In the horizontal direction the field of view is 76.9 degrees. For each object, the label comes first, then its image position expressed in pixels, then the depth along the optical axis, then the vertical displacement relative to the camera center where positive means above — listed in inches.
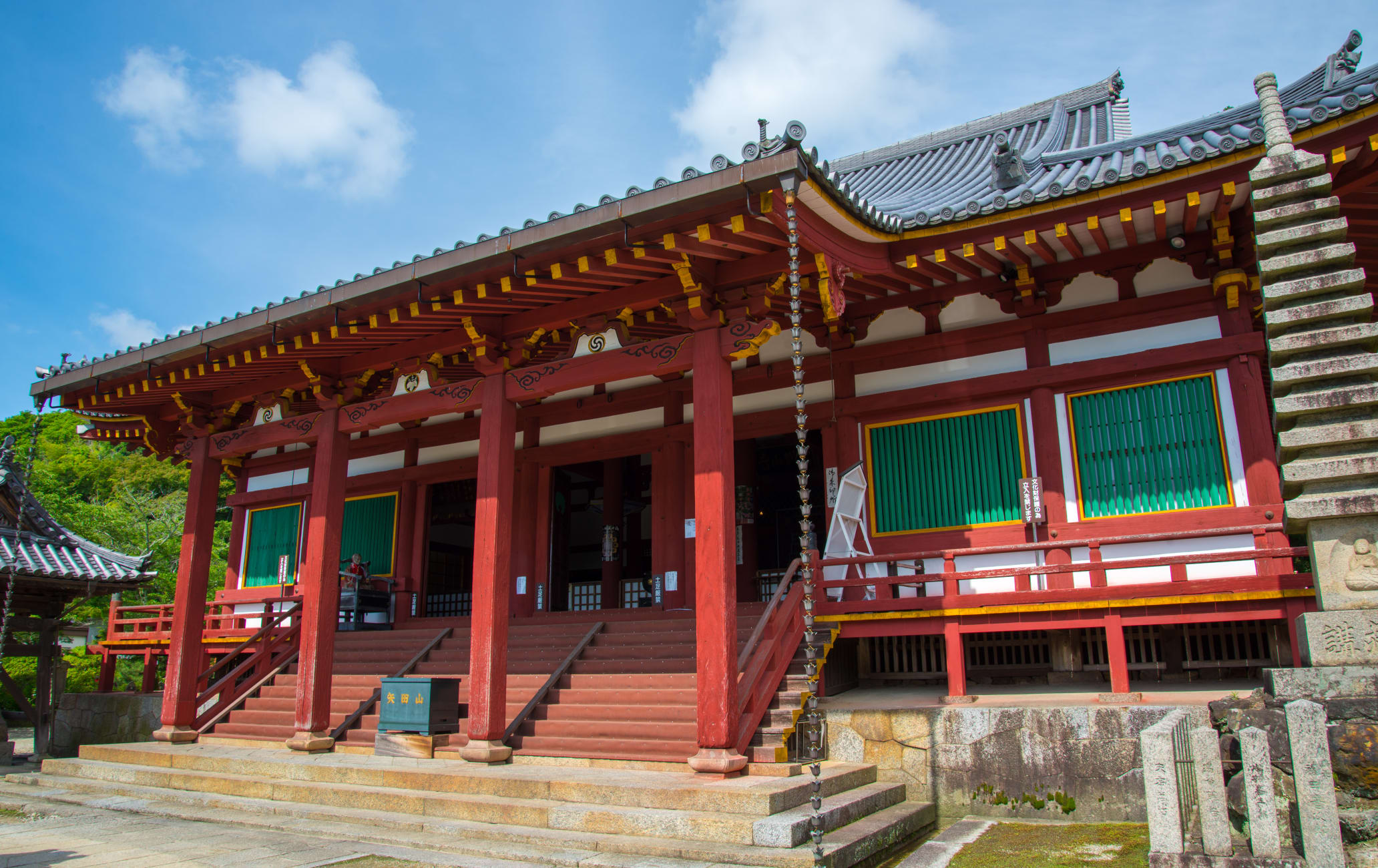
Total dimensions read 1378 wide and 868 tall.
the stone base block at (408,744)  323.0 -36.5
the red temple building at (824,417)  281.6 +95.1
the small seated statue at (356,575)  508.8 +41.2
